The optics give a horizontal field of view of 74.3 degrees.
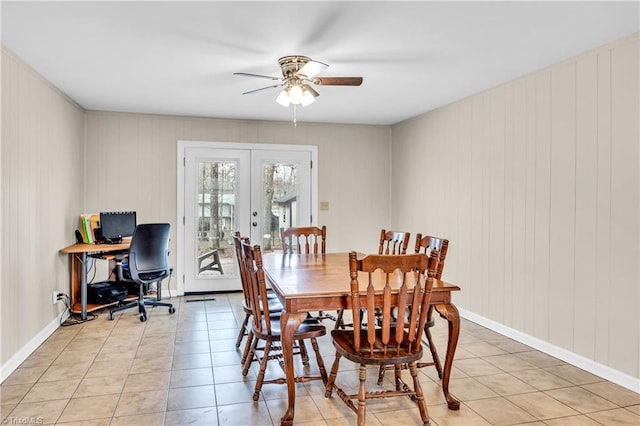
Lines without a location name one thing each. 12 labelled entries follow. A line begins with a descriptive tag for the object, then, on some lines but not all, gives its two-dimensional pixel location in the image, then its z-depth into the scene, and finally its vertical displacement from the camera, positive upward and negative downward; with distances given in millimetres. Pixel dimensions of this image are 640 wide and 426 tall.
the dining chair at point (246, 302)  2693 -670
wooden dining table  2137 -475
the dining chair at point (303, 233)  3965 -232
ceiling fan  2875 +884
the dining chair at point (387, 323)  1985 -573
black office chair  4148 -537
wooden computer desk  4062 -594
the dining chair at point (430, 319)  2592 -690
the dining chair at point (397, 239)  3205 -240
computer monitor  4405 -191
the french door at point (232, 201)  5234 +94
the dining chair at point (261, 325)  2359 -700
